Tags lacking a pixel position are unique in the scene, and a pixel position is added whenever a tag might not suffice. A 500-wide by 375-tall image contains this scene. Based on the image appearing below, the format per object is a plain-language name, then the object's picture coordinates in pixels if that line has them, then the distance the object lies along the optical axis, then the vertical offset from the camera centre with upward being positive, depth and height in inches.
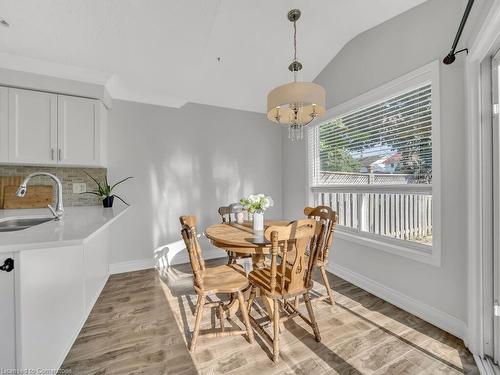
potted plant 105.4 -1.0
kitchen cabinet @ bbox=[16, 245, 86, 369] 43.4 -26.5
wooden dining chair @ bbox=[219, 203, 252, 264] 104.2 -11.8
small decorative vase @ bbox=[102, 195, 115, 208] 105.0 -5.6
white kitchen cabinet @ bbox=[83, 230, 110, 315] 81.0 -31.7
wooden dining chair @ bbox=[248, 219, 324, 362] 59.3 -24.0
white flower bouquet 85.3 -5.3
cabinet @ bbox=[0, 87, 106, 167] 88.2 +25.7
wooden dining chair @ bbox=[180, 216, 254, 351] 63.2 -28.2
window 83.3 +11.4
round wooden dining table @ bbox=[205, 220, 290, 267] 68.5 -16.3
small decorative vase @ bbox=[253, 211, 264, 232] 85.4 -12.1
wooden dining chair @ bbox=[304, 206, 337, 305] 86.9 -20.1
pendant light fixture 68.8 +28.2
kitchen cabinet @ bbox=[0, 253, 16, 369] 41.6 -24.0
